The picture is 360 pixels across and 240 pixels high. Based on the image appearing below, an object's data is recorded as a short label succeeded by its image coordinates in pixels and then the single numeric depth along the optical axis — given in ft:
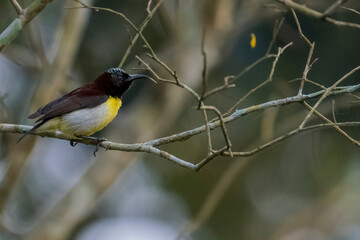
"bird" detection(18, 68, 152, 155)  35.70
